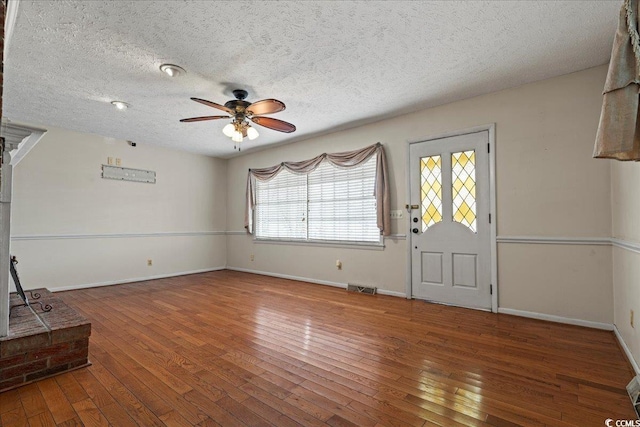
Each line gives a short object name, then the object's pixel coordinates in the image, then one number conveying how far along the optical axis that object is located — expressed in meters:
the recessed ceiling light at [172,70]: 2.92
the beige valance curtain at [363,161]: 4.37
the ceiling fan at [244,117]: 3.16
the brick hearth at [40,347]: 1.99
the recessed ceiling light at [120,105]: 3.79
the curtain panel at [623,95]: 1.24
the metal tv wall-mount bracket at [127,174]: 5.29
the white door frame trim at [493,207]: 3.53
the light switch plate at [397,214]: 4.32
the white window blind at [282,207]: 5.66
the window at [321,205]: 4.76
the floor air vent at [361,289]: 4.53
